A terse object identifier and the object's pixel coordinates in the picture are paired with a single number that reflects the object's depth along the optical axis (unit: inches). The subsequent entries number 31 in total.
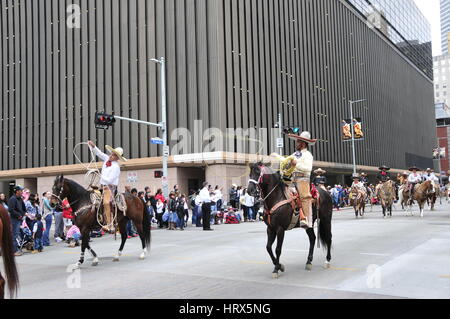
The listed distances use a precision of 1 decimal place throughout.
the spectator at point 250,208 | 900.3
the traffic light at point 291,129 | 932.1
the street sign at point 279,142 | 1130.0
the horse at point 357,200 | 850.1
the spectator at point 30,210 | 535.8
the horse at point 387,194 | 842.2
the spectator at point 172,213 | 783.7
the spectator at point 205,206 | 749.3
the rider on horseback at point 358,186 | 858.8
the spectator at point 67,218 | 600.6
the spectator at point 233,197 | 1045.8
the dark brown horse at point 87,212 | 385.7
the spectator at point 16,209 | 486.0
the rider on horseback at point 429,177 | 828.6
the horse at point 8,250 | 197.0
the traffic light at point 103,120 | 789.3
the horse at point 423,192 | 799.7
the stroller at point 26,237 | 531.5
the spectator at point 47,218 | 589.1
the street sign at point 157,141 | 900.6
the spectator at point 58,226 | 636.1
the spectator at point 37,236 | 532.7
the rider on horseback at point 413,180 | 833.5
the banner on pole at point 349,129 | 1506.9
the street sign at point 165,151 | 917.2
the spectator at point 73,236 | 563.8
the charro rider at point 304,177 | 323.9
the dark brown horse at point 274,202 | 303.4
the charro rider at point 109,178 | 398.6
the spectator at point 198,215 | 854.5
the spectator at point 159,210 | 810.6
